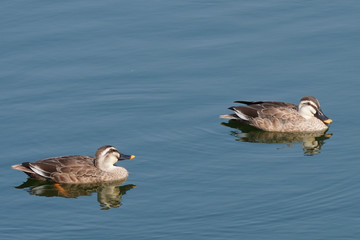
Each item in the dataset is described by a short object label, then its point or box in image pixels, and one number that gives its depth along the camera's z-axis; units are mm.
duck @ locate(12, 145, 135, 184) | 23766
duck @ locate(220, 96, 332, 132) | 27188
